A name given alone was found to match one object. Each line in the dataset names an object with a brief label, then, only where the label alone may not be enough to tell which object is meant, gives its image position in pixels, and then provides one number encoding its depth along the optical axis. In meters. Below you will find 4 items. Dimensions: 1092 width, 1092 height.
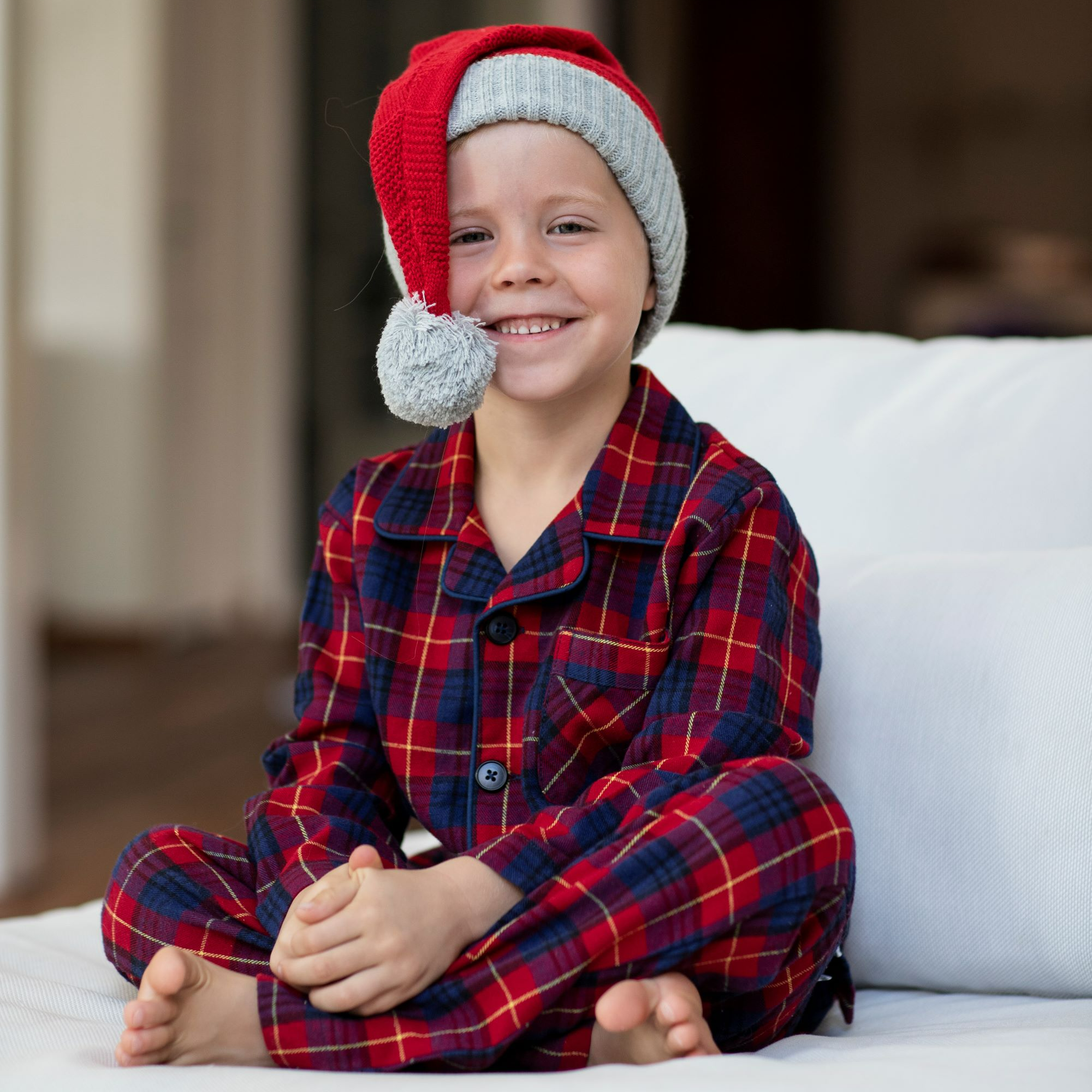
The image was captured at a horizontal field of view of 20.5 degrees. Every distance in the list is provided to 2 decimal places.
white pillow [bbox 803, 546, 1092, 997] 1.51
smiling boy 1.39
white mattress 1.33
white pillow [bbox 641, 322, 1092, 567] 1.67
